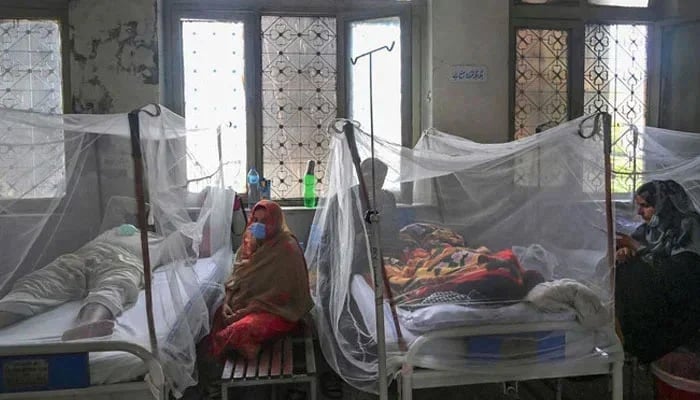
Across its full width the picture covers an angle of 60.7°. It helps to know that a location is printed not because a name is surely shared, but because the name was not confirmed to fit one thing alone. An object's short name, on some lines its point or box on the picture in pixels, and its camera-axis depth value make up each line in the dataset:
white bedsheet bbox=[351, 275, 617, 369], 2.18
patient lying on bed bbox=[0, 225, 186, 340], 2.27
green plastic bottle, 4.07
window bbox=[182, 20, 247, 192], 4.04
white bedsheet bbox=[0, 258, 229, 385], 2.06
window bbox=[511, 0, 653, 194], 4.28
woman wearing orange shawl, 2.59
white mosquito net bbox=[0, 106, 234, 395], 2.17
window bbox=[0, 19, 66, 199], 3.80
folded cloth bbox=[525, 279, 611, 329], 2.25
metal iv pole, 2.04
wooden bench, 2.33
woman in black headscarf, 2.55
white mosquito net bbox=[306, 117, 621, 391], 2.22
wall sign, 4.03
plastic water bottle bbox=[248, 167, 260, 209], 4.00
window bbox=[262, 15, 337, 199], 4.10
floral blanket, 2.28
